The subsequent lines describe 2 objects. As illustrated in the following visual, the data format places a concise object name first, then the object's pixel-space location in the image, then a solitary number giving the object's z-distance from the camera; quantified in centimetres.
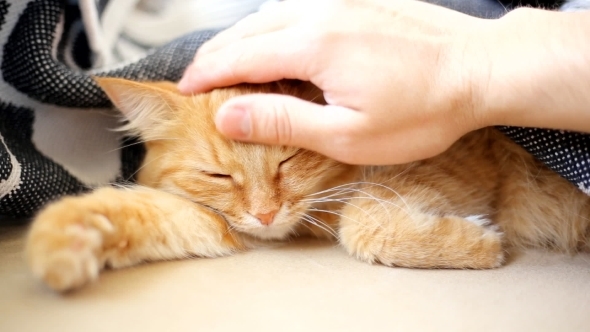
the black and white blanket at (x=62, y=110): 38
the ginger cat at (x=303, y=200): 37
